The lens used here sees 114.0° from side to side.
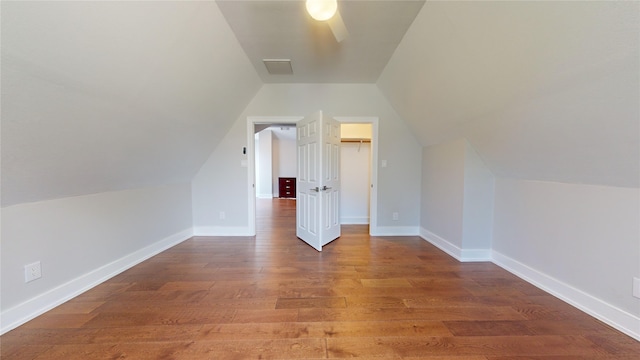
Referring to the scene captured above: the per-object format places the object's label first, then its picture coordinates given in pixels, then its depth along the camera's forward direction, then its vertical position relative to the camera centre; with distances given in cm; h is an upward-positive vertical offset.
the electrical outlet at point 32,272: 159 -77
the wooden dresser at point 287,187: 830 -58
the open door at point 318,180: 297 -12
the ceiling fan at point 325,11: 144 +117
